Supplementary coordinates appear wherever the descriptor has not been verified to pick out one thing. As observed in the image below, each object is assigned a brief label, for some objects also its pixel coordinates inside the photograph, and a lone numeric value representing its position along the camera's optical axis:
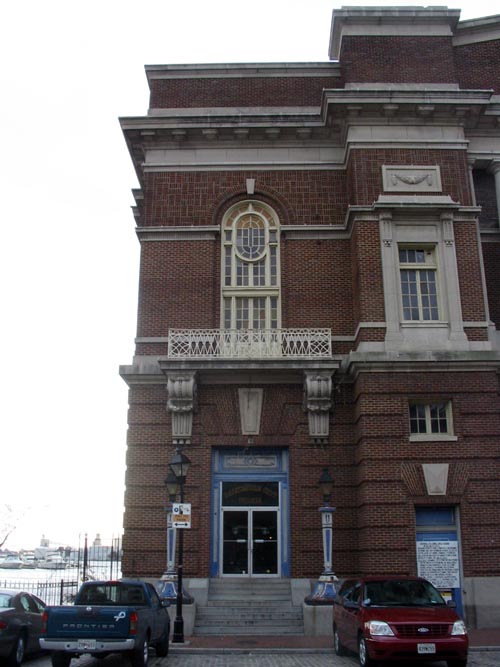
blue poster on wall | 19.25
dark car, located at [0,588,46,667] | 13.12
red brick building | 20.00
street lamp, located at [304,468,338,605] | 18.42
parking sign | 17.50
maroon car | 11.95
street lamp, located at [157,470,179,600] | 18.41
